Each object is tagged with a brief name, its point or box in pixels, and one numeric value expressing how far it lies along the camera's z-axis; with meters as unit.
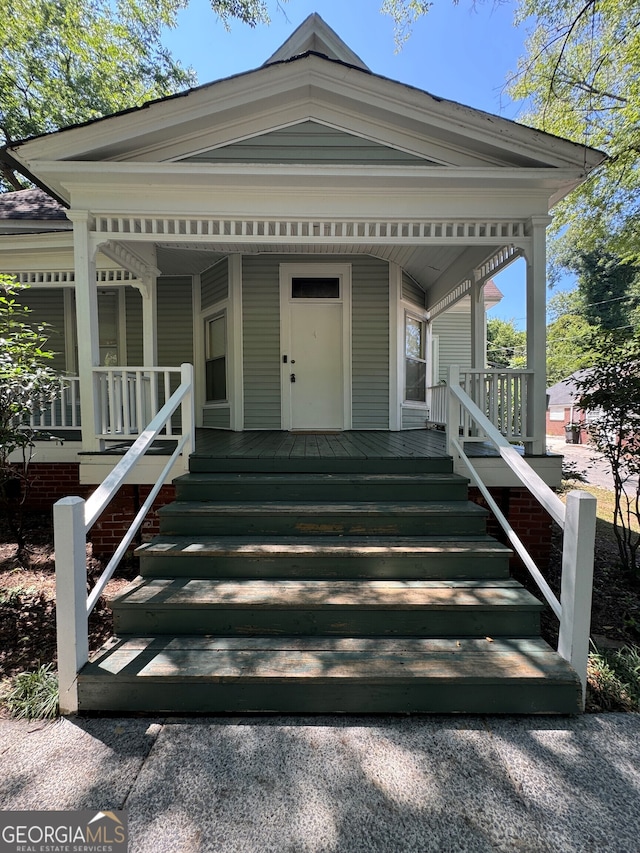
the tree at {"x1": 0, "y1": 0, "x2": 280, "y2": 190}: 10.00
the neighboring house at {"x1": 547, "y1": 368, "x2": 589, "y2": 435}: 30.98
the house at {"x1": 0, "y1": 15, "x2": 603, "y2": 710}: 3.66
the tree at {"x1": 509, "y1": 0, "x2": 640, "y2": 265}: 5.71
